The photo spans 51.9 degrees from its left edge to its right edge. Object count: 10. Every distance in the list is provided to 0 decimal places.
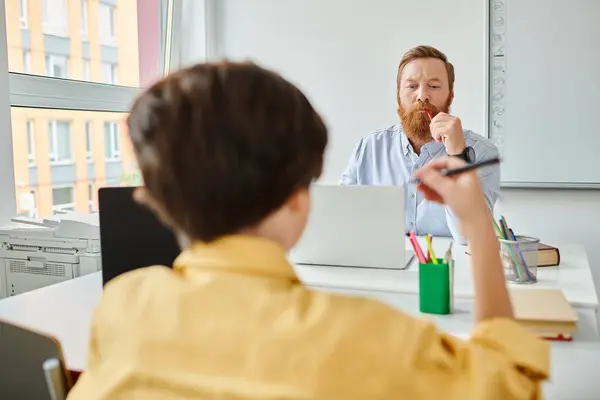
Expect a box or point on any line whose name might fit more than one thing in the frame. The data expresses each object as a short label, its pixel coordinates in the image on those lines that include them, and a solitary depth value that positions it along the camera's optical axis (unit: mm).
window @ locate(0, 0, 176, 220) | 2439
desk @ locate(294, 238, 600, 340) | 1417
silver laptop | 1699
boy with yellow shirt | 609
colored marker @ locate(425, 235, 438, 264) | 1371
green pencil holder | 1342
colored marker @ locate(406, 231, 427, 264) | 1400
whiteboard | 2898
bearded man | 2693
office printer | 1956
